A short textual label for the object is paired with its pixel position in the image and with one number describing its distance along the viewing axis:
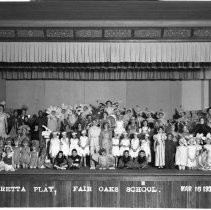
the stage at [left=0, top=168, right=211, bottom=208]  9.60
